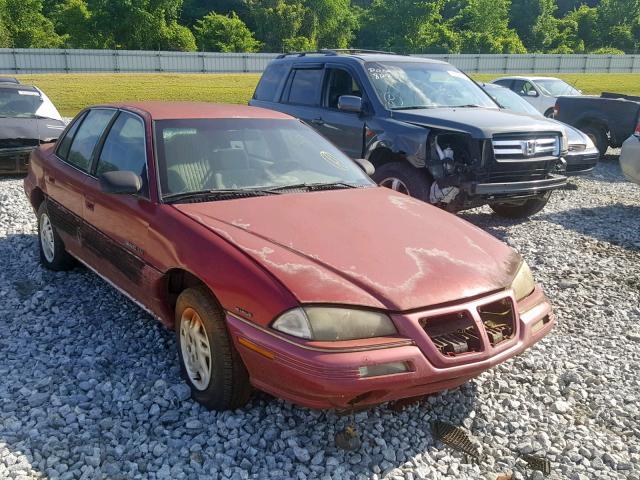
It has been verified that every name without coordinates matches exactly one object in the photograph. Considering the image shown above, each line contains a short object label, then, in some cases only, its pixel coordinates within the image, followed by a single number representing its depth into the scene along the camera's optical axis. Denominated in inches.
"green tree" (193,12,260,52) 2556.6
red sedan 109.6
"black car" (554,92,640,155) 494.9
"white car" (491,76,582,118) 622.2
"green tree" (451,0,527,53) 2871.6
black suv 251.1
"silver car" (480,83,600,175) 366.6
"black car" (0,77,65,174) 374.0
